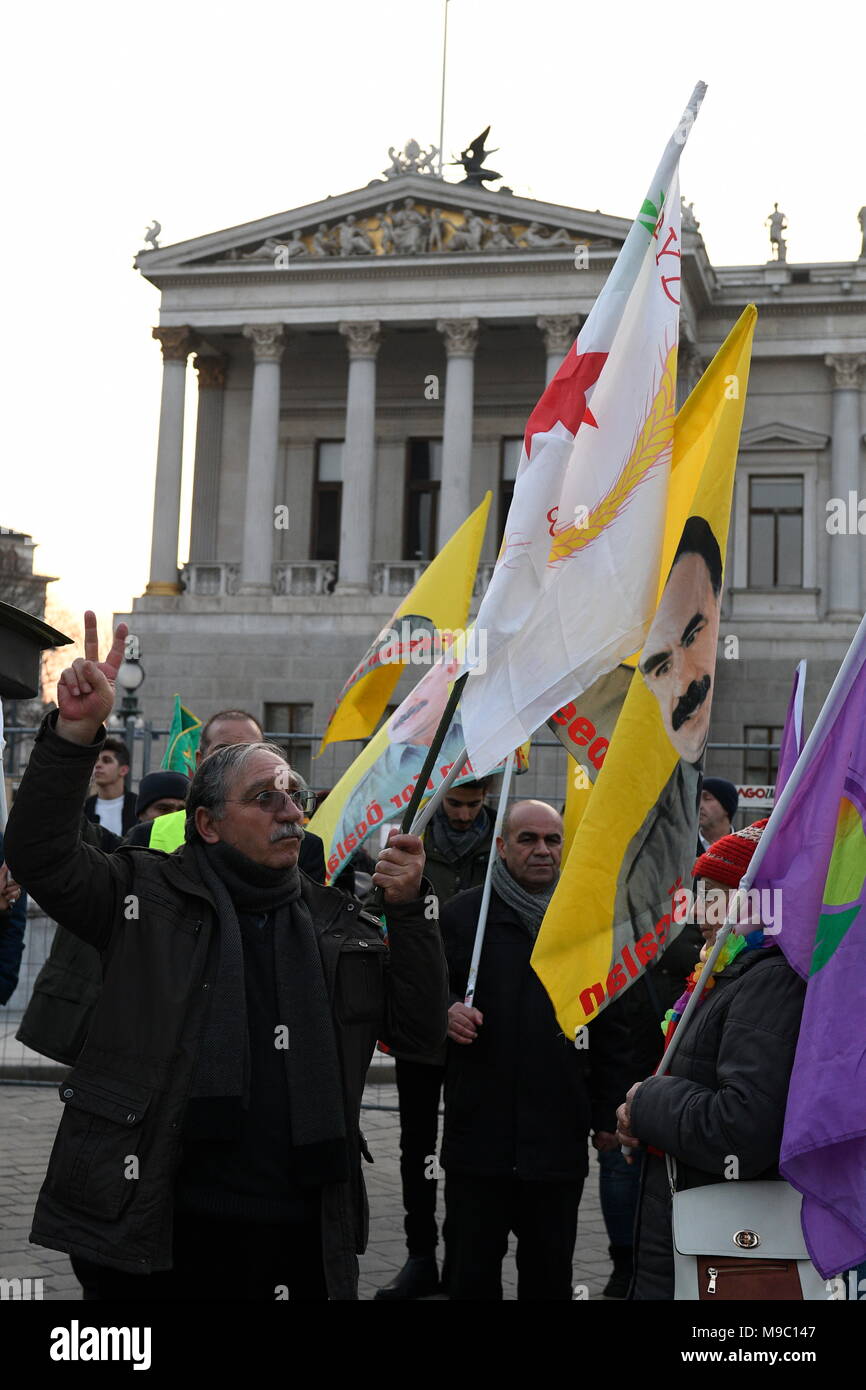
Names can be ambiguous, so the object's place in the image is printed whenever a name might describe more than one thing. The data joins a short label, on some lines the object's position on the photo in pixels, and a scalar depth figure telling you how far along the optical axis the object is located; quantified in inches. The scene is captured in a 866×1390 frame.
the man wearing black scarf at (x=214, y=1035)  121.6
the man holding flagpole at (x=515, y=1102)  182.4
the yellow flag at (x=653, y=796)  162.9
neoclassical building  1257.4
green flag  434.6
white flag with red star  163.2
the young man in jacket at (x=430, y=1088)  227.0
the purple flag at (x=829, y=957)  123.3
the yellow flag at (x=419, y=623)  262.7
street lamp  677.9
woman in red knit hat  128.1
